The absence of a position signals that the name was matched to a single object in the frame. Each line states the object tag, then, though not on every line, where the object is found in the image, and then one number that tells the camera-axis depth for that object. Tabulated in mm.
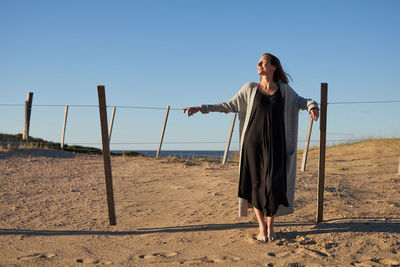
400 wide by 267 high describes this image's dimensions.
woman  3920
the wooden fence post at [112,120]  12692
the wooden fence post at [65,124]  13198
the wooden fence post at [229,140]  10820
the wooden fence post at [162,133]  12135
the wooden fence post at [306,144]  8906
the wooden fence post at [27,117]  13023
